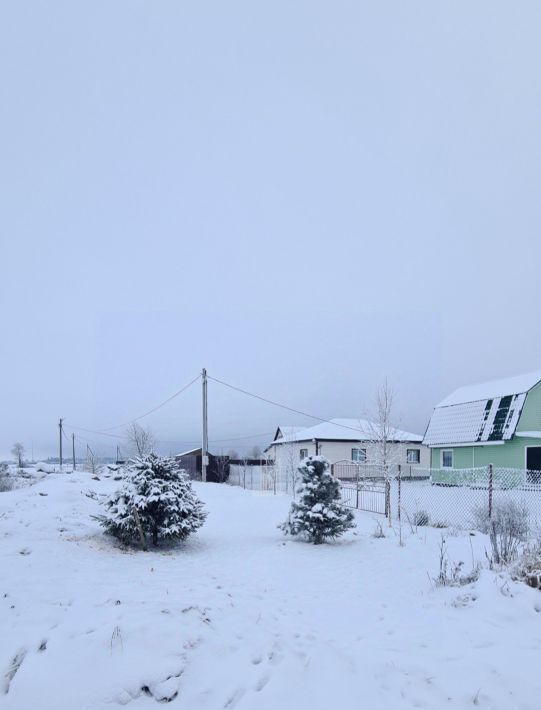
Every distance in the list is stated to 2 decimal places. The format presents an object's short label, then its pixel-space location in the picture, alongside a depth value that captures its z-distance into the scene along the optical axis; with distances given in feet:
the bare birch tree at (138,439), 109.19
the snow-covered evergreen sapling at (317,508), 31.27
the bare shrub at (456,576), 19.48
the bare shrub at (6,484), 65.60
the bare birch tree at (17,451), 198.64
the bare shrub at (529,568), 17.11
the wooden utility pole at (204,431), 78.18
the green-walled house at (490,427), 69.97
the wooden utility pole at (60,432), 148.87
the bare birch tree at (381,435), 61.72
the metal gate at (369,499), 47.21
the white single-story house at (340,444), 107.14
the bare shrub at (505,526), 20.27
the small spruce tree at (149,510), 28.19
